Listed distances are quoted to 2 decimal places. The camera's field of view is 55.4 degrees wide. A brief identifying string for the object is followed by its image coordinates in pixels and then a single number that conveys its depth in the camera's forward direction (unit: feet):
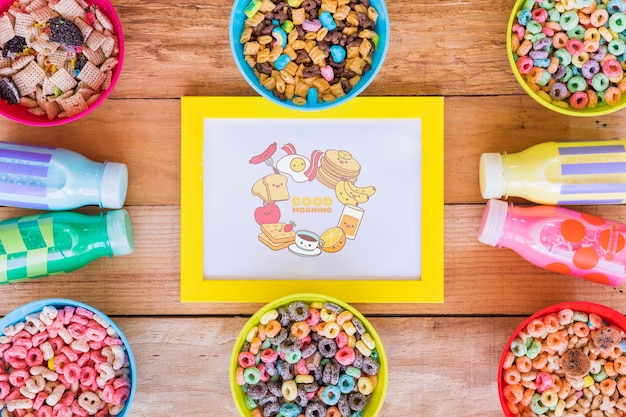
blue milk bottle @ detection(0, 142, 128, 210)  2.61
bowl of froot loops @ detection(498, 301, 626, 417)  2.62
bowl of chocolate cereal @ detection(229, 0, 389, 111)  2.69
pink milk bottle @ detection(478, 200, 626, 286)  2.63
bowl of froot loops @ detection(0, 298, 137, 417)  2.60
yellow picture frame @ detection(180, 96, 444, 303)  2.84
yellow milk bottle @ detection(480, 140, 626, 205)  2.62
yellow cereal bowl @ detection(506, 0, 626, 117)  2.60
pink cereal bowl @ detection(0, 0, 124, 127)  2.61
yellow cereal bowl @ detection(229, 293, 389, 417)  2.58
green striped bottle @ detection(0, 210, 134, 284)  2.62
